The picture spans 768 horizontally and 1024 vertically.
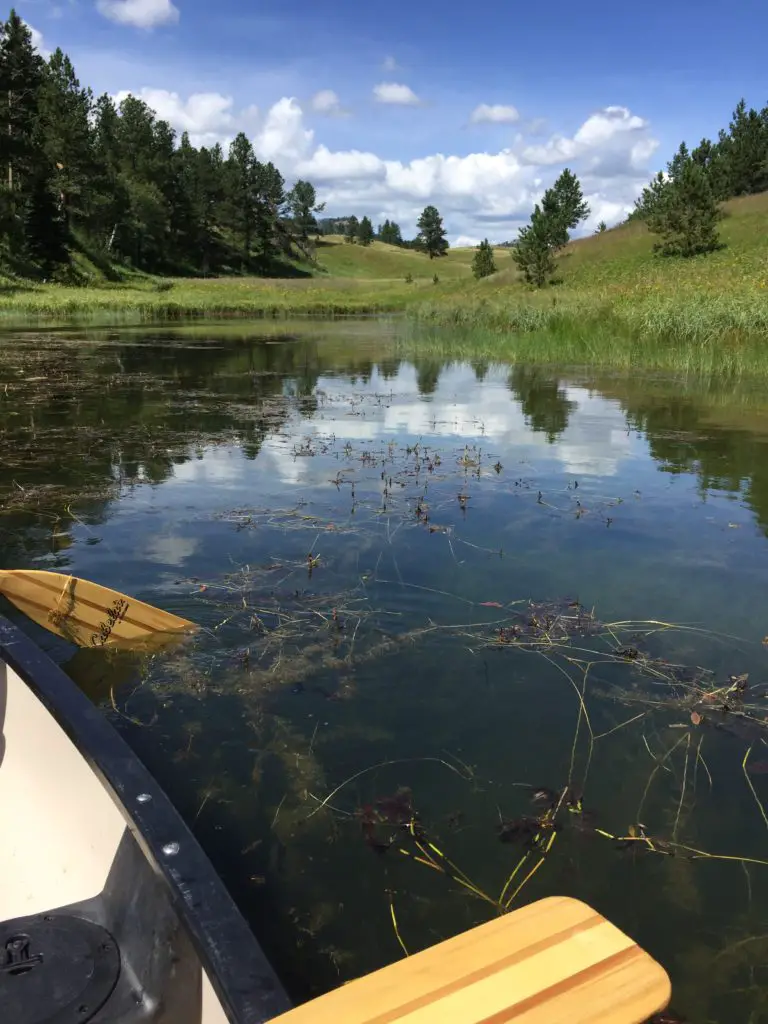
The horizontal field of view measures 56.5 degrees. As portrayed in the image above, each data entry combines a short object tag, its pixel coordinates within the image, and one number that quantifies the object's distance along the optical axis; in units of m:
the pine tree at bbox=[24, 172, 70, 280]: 52.38
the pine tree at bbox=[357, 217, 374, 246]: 122.81
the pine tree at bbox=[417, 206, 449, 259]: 107.62
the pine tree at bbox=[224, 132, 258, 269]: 80.75
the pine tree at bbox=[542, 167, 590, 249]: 43.22
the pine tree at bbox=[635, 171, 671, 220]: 41.44
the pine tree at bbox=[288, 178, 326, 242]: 99.44
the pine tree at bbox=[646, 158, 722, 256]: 36.59
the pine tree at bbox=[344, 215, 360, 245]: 128.38
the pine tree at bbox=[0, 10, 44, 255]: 47.66
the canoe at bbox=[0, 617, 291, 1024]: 1.50
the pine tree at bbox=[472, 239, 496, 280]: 57.31
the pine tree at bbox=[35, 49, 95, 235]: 52.47
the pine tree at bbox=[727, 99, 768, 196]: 61.44
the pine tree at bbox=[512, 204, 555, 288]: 39.59
